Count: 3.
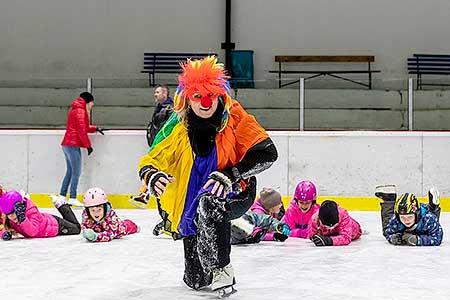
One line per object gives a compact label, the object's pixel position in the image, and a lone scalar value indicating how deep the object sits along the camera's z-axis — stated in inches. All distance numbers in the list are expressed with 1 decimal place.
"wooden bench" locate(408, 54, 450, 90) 565.8
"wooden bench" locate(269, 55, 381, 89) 593.9
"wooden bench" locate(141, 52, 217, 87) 588.4
